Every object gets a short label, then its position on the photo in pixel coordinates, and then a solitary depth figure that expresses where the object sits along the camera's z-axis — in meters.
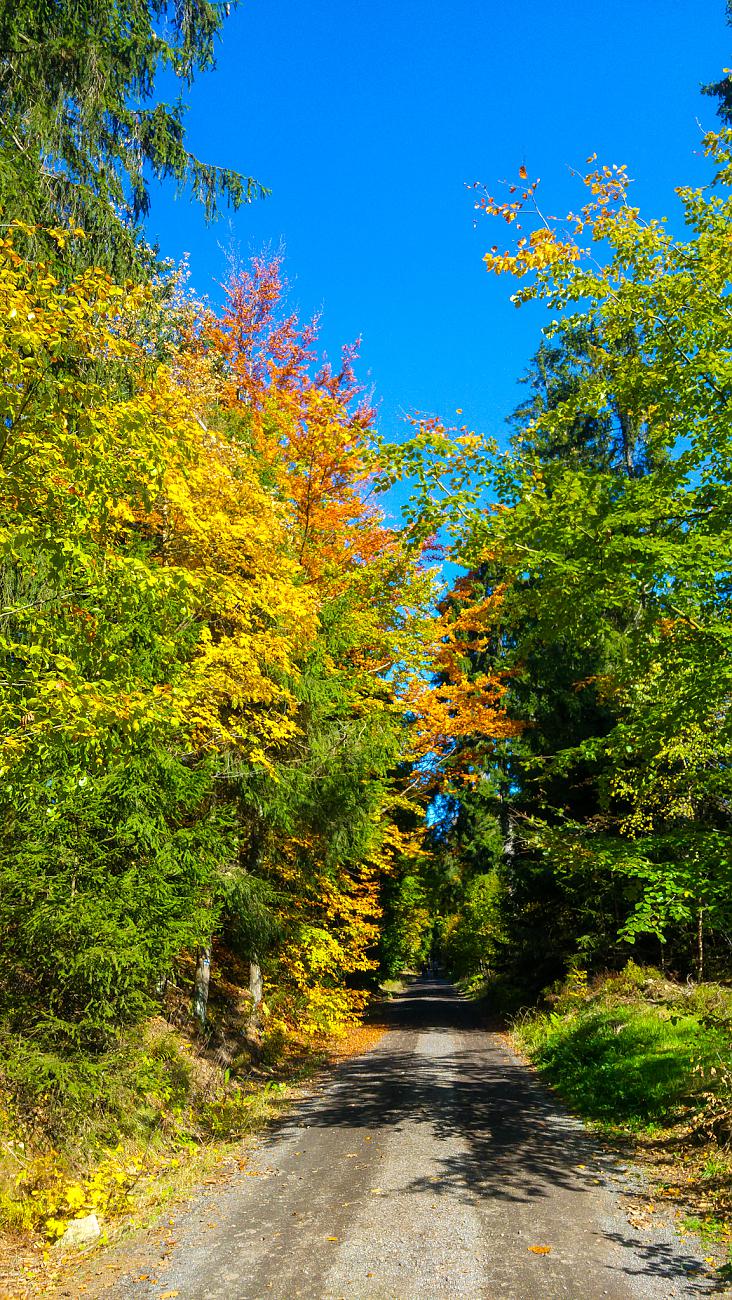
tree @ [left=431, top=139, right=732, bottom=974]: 6.98
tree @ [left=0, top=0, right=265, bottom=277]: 9.48
